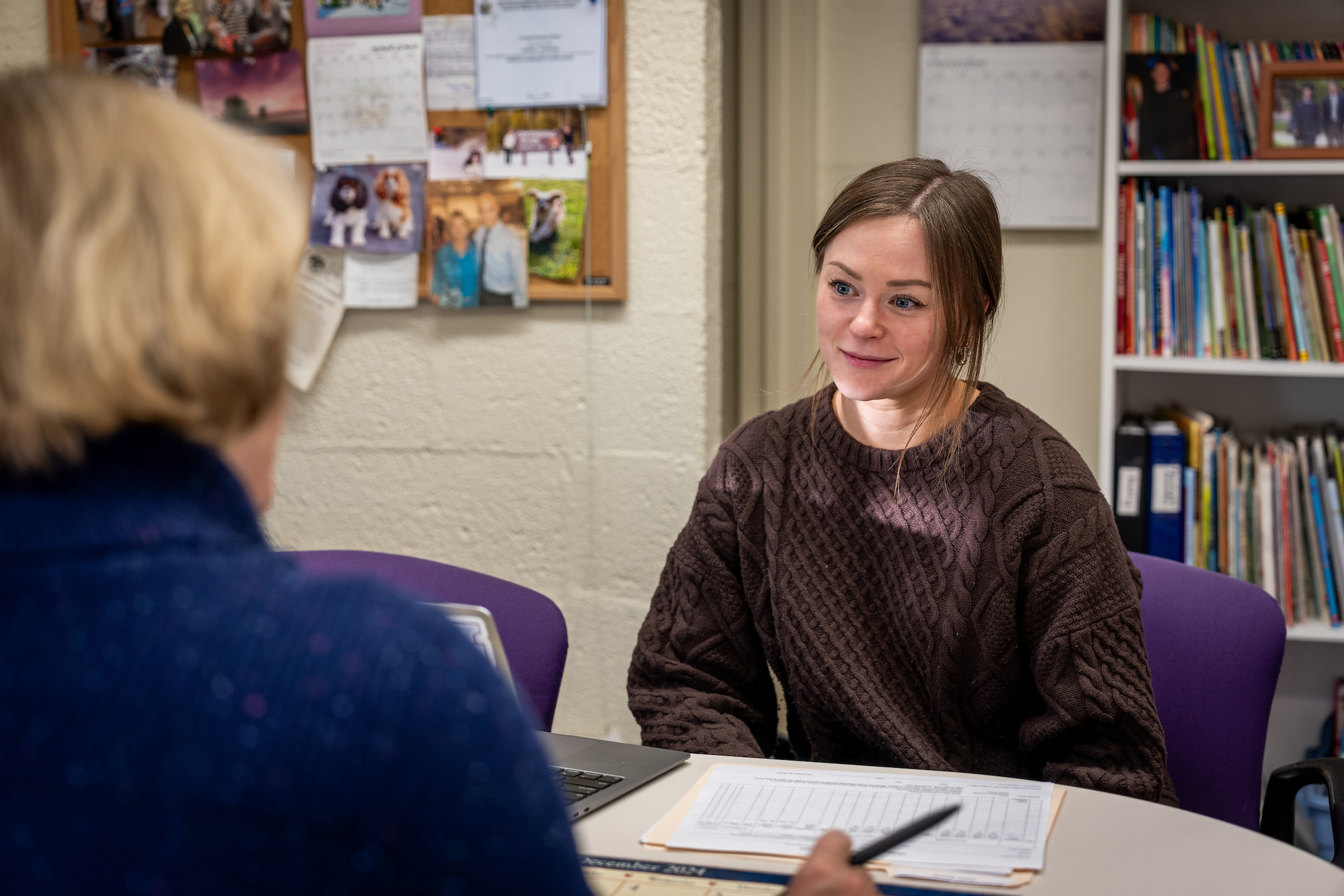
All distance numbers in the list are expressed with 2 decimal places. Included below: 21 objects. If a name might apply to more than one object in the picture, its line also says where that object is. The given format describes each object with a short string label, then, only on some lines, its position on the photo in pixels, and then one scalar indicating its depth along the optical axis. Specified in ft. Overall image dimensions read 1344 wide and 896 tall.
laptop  3.10
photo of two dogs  7.06
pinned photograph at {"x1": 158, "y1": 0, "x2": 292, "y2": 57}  7.10
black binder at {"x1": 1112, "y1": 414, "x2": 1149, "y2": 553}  7.19
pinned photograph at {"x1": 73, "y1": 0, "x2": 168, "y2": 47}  7.29
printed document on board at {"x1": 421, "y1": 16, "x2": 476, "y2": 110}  6.85
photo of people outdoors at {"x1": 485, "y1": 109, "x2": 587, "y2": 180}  6.77
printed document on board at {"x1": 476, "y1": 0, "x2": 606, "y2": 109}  6.65
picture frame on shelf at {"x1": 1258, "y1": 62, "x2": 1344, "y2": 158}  6.72
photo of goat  6.82
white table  2.89
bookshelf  6.93
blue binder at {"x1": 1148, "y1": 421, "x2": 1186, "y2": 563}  7.18
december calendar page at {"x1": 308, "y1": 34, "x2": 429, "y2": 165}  6.96
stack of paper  3.00
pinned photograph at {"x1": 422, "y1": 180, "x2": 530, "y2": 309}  6.91
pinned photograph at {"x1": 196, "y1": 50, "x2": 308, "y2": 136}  7.16
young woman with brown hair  4.25
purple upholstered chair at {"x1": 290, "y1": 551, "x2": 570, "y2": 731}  4.75
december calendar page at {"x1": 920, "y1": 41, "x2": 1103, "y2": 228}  7.47
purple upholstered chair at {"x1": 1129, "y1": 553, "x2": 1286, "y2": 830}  4.68
